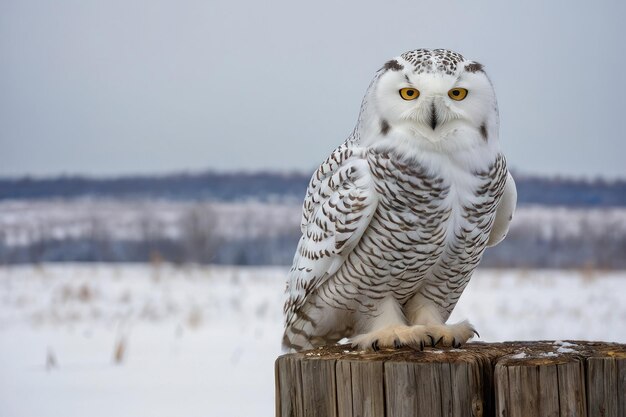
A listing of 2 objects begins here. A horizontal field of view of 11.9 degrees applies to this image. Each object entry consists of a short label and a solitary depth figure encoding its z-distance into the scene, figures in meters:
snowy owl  4.74
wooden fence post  4.55
